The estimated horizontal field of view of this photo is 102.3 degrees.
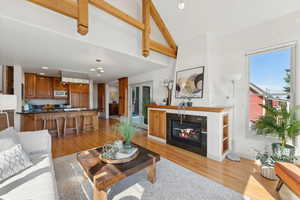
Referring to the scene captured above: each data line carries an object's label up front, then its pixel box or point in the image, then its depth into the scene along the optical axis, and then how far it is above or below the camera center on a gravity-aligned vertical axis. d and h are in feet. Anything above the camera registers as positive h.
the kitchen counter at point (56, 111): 12.75 -1.43
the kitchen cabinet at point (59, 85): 18.84 +2.15
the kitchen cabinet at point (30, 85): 16.80 +1.92
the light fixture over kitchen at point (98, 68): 12.99 +3.98
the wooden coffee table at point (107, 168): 4.19 -2.84
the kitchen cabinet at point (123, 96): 21.26 +0.46
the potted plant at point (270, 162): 6.60 -3.63
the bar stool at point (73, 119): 14.64 -2.64
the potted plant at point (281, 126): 6.80 -1.60
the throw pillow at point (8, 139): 4.79 -1.73
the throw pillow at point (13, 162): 4.23 -2.38
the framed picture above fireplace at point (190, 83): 10.69 +1.50
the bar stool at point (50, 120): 13.25 -2.50
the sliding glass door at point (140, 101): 18.11 -0.41
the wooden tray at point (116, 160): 5.30 -2.77
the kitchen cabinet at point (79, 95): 18.62 +0.56
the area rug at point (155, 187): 5.32 -4.32
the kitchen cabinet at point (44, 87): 17.67 +1.73
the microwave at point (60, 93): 18.83 +0.88
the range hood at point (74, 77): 16.51 +3.06
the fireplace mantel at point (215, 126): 8.64 -2.09
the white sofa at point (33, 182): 3.46 -2.75
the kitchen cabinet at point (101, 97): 28.04 +0.37
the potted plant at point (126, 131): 6.49 -1.74
